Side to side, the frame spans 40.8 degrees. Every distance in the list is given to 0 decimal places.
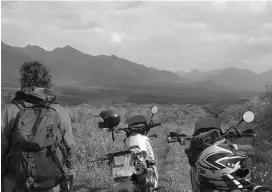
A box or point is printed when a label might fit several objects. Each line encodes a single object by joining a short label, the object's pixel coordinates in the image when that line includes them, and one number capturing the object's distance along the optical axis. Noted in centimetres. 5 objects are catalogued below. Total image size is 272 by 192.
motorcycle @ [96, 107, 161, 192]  432
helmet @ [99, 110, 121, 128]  495
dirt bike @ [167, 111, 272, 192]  330
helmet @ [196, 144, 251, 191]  331
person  354
